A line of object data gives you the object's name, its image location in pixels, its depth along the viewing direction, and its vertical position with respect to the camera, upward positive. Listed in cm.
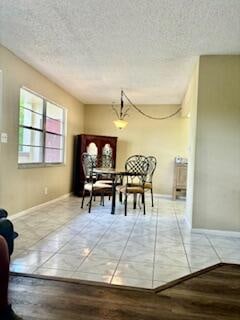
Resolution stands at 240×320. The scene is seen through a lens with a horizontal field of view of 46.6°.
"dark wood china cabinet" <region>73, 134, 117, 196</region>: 688 +10
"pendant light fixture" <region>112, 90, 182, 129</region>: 729 +116
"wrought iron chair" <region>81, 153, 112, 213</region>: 502 -57
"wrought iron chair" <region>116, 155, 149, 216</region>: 500 -41
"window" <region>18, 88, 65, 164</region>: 455 +39
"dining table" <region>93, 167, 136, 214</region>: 486 -35
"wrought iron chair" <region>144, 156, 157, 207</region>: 558 -35
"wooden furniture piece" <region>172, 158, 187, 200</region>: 665 -44
